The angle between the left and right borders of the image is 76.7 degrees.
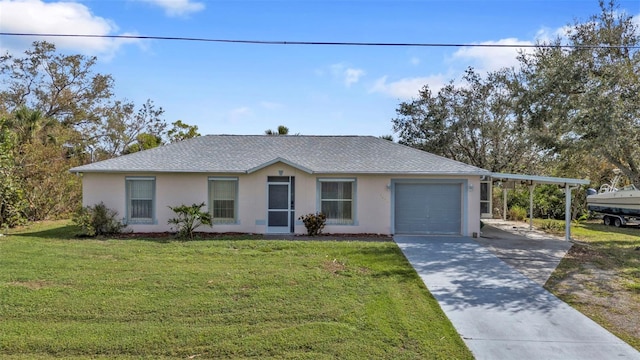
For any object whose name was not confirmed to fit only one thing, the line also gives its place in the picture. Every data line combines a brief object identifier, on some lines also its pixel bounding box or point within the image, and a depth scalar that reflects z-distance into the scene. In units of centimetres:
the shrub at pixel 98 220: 1385
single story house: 1493
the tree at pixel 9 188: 1482
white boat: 1938
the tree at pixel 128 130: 3306
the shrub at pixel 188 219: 1395
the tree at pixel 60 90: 2953
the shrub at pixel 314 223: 1461
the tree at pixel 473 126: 2453
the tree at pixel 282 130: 2539
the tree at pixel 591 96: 1289
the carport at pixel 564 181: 1409
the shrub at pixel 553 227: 1778
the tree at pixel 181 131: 3459
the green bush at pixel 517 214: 2294
